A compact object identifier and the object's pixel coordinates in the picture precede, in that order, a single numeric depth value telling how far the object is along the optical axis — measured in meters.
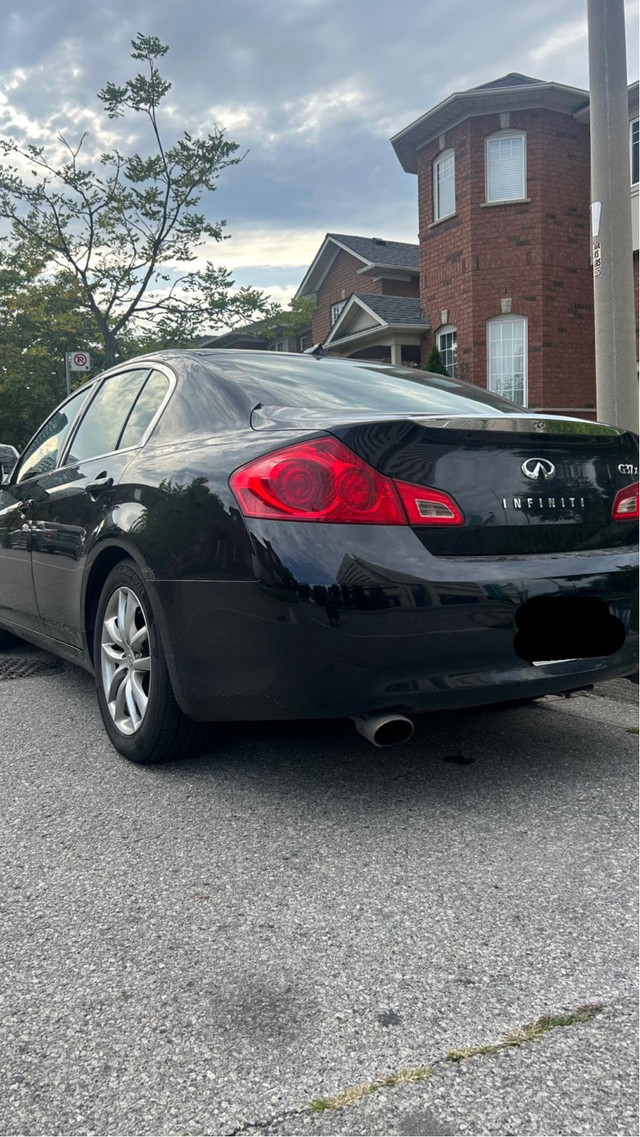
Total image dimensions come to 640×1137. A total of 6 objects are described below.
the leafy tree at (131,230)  20.98
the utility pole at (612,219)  5.63
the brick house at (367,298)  21.70
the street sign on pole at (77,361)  15.97
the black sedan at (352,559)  2.65
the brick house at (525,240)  18.36
